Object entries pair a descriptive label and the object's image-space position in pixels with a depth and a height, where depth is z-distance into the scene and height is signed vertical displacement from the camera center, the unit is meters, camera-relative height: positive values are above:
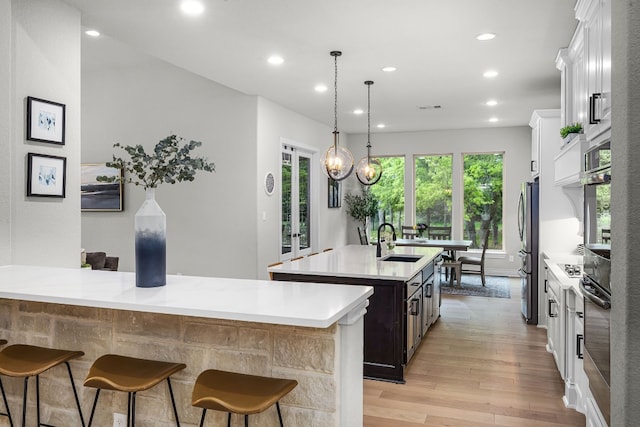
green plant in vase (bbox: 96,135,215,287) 2.11 -0.01
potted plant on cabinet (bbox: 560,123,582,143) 3.32 +0.61
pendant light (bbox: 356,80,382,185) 5.79 +0.58
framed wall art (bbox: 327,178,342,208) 8.94 +0.46
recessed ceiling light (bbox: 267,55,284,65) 4.58 +1.53
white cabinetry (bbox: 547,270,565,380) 3.61 -0.84
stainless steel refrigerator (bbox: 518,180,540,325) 5.36 -0.34
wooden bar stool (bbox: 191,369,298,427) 1.68 -0.64
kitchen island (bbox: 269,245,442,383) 3.72 -0.67
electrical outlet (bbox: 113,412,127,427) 2.23 -0.94
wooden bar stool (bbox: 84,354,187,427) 1.88 -0.63
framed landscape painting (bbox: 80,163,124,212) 6.74 +0.36
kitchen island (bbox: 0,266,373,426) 1.85 -0.50
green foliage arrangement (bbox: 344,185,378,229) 9.80 +0.25
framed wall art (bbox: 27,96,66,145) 2.94 +0.61
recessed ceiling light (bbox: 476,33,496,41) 3.92 +1.50
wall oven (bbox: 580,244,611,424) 1.88 -0.45
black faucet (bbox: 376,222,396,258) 4.70 -0.33
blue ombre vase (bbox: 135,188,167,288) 2.11 -0.12
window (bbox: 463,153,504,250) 9.23 +0.42
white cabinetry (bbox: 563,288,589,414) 3.09 -0.94
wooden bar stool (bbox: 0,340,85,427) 2.06 -0.63
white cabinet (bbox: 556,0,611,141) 2.47 +0.97
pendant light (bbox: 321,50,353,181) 4.81 +0.56
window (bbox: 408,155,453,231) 9.48 +0.56
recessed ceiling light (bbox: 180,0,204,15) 3.30 +1.48
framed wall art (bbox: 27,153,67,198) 2.95 +0.27
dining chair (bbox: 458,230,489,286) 7.83 -0.70
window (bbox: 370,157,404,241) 9.89 +0.51
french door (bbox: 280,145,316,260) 7.22 +0.23
